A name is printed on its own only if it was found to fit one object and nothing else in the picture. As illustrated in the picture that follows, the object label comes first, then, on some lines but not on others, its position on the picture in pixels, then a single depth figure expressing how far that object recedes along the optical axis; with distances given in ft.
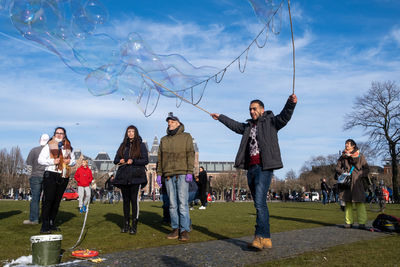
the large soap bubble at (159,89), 27.53
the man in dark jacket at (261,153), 18.39
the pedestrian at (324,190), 93.45
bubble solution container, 14.02
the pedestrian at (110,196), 86.87
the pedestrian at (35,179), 28.94
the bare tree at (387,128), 131.44
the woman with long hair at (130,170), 24.12
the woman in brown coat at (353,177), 28.12
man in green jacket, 21.99
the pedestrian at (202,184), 57.67
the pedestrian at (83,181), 46.42
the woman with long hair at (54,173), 23.47
